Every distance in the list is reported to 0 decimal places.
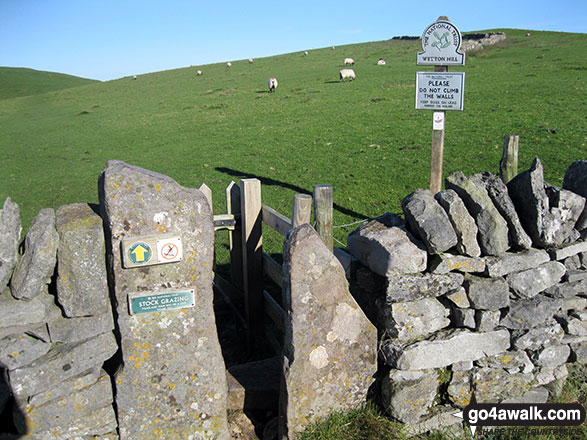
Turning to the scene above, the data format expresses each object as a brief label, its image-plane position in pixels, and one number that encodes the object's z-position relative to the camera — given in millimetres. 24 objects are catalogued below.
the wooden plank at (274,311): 5172
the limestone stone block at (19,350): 3404
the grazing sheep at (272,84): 32000
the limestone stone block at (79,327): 3570
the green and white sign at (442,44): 6986
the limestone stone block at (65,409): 3551
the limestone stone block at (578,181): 4410
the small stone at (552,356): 4453
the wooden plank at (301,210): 4551
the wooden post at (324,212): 4478
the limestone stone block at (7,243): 3402
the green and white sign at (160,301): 3592
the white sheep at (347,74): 33781
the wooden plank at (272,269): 5082
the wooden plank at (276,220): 4863
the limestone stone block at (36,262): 3400
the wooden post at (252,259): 5212
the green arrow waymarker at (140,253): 3482
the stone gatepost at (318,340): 3760
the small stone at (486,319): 4184
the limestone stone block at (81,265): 3484
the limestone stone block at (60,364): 3463
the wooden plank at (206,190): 5836
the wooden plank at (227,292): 6031
